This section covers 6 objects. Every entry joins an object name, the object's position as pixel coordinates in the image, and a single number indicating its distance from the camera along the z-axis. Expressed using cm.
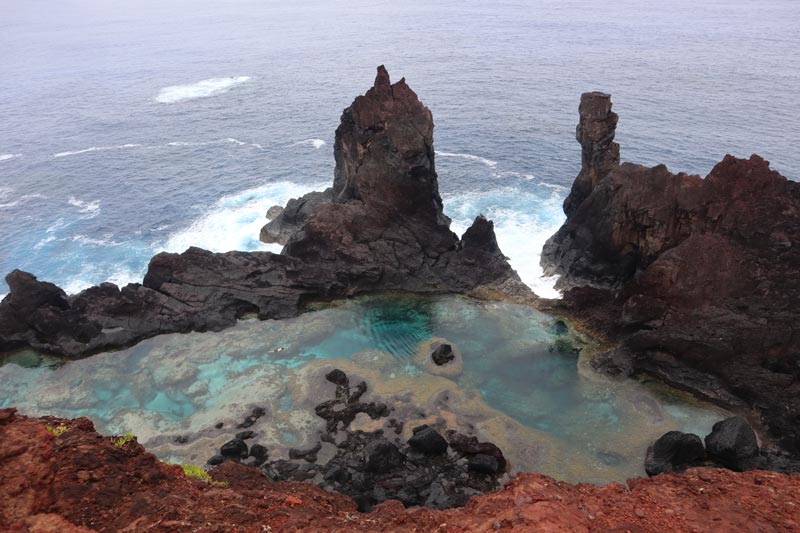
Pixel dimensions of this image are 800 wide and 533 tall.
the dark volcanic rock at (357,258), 4728
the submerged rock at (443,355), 4225
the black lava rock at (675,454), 3297
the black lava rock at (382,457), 3291
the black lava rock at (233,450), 3453
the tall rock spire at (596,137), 5019
